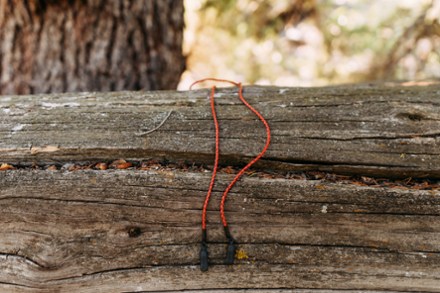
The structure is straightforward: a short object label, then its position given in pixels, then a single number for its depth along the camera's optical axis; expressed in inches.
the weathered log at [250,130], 43.9
